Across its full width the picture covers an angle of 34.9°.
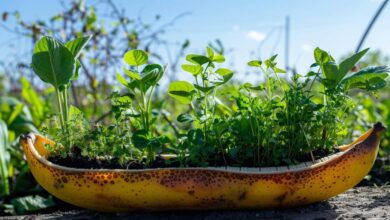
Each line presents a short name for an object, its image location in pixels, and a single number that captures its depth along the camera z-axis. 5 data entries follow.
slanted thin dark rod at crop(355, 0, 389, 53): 0.96
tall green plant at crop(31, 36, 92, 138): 0.76
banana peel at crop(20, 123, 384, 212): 0.70
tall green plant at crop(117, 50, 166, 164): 0.72
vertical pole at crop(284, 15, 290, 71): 5.37
